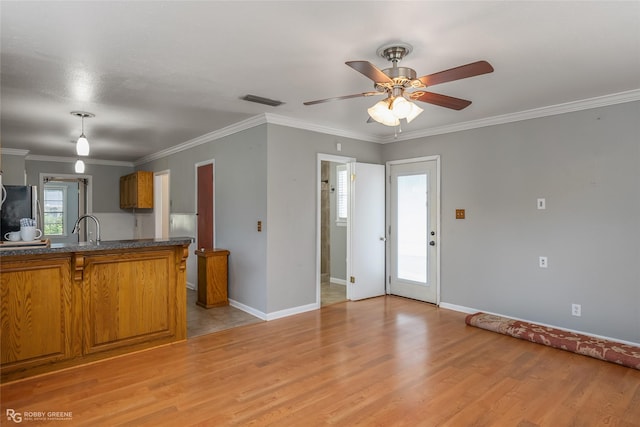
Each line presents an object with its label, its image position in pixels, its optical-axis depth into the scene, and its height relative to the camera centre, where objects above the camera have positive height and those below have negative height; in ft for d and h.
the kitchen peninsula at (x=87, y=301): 9.32 -2.46
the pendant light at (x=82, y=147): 12.48 +2.27
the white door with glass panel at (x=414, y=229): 16.97 -0.85
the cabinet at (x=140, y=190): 24.48 +1.58
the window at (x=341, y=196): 21.25 +0.94
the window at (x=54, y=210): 26.89 +0.31
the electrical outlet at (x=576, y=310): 12.62 -3.39
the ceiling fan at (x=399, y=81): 7.14 +2.71
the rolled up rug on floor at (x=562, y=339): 10.49 -4.06
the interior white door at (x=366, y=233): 17.52 -1.00
